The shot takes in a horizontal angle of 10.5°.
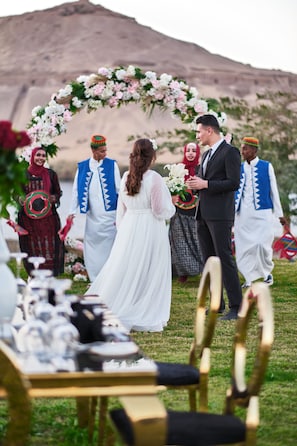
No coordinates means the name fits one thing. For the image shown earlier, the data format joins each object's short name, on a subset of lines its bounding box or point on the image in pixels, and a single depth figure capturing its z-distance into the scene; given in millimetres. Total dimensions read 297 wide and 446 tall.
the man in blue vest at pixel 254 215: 18469
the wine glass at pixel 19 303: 7083
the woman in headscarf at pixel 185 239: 20070
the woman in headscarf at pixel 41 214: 19250
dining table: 5335
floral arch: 19157
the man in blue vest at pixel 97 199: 18005
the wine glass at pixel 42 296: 5971
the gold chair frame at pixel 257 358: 6001
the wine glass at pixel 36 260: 7116
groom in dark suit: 14020
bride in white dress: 13822
